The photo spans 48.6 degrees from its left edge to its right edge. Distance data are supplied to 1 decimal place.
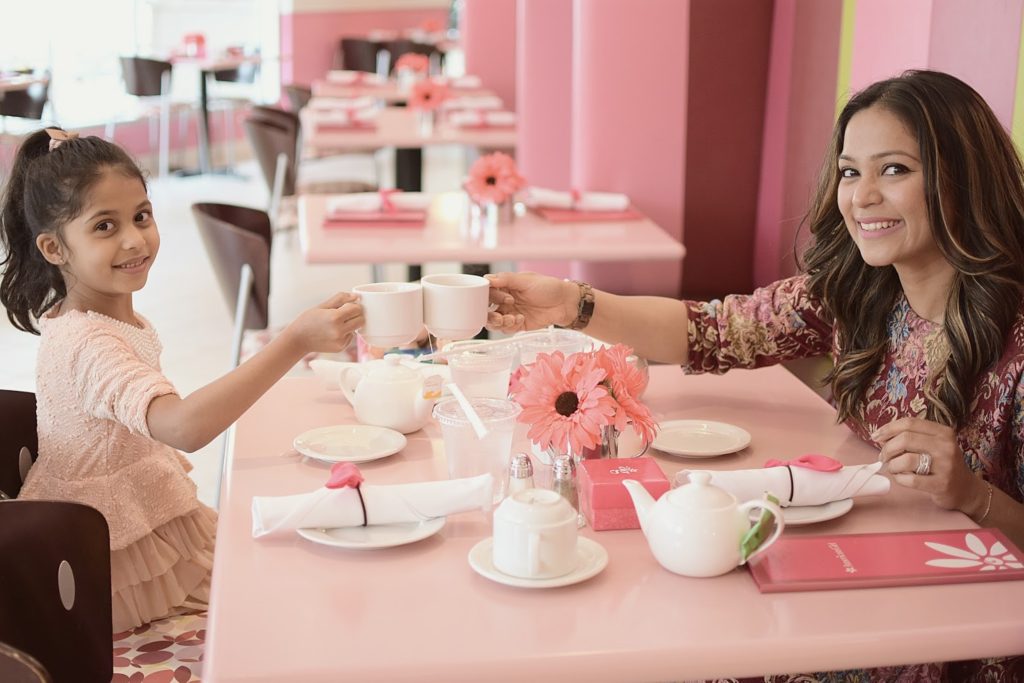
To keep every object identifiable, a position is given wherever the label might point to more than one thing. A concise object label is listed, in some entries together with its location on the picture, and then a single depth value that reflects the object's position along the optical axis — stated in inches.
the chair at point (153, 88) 355.6
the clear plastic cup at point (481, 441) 62.1
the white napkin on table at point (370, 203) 139.8
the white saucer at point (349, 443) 67.9
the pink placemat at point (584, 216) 138.4
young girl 69.3
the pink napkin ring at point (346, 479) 57.2
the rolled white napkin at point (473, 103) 252.0
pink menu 52.0
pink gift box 58.2
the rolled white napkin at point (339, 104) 233.3
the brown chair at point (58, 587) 53.2
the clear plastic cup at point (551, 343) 78.7
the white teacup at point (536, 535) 50.9
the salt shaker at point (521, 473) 58.7
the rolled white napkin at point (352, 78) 304.8
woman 61.4
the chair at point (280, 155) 215.5
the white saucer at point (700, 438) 68.9
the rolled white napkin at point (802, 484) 59.0
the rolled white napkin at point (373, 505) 57.0
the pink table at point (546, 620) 46.0
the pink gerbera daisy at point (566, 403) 60.1
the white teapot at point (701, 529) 51.6
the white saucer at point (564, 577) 51.0
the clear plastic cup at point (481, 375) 72.5
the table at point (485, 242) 121.8
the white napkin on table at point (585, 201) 141.4
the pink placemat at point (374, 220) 135.9
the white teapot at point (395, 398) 72.4
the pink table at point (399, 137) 207.3
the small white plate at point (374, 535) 55.6
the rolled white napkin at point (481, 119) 228.8
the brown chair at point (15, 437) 71.3
